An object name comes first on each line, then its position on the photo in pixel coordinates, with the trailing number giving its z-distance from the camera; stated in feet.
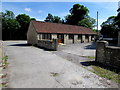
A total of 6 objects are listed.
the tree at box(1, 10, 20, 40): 126.52
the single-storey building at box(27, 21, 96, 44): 60.85
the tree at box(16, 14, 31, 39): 138.31
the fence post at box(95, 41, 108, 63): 21.38
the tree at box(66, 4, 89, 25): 145.18
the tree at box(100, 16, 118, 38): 105.10
